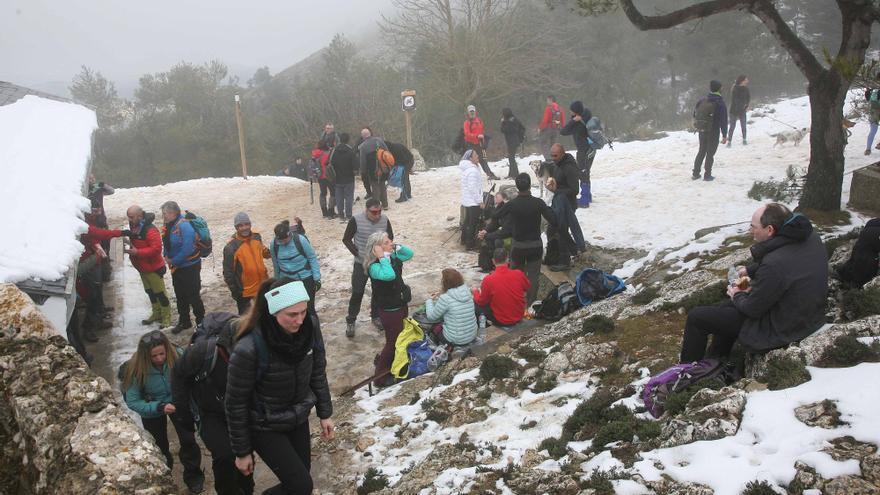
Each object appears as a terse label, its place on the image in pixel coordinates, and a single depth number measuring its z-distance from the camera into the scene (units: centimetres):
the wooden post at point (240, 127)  1727
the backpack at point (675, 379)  446
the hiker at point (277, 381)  356
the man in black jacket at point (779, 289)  427
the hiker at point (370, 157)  1312
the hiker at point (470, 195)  1095
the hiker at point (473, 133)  1459
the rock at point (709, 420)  372
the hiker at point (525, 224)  805
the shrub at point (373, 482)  473
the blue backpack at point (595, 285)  770
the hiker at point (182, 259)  798
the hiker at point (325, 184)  1349
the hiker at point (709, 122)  1219
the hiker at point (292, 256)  739
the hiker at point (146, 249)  823
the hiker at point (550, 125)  1520
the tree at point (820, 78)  768
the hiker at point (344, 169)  1259
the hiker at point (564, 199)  942
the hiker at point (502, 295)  726
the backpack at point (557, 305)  771
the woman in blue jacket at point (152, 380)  484
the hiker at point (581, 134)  1173
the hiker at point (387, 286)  687
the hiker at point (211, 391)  411
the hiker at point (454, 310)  679
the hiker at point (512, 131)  1473
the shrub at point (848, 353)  394
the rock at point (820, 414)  347
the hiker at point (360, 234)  804
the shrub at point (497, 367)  602
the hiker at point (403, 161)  1402
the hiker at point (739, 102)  1551
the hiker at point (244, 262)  748
